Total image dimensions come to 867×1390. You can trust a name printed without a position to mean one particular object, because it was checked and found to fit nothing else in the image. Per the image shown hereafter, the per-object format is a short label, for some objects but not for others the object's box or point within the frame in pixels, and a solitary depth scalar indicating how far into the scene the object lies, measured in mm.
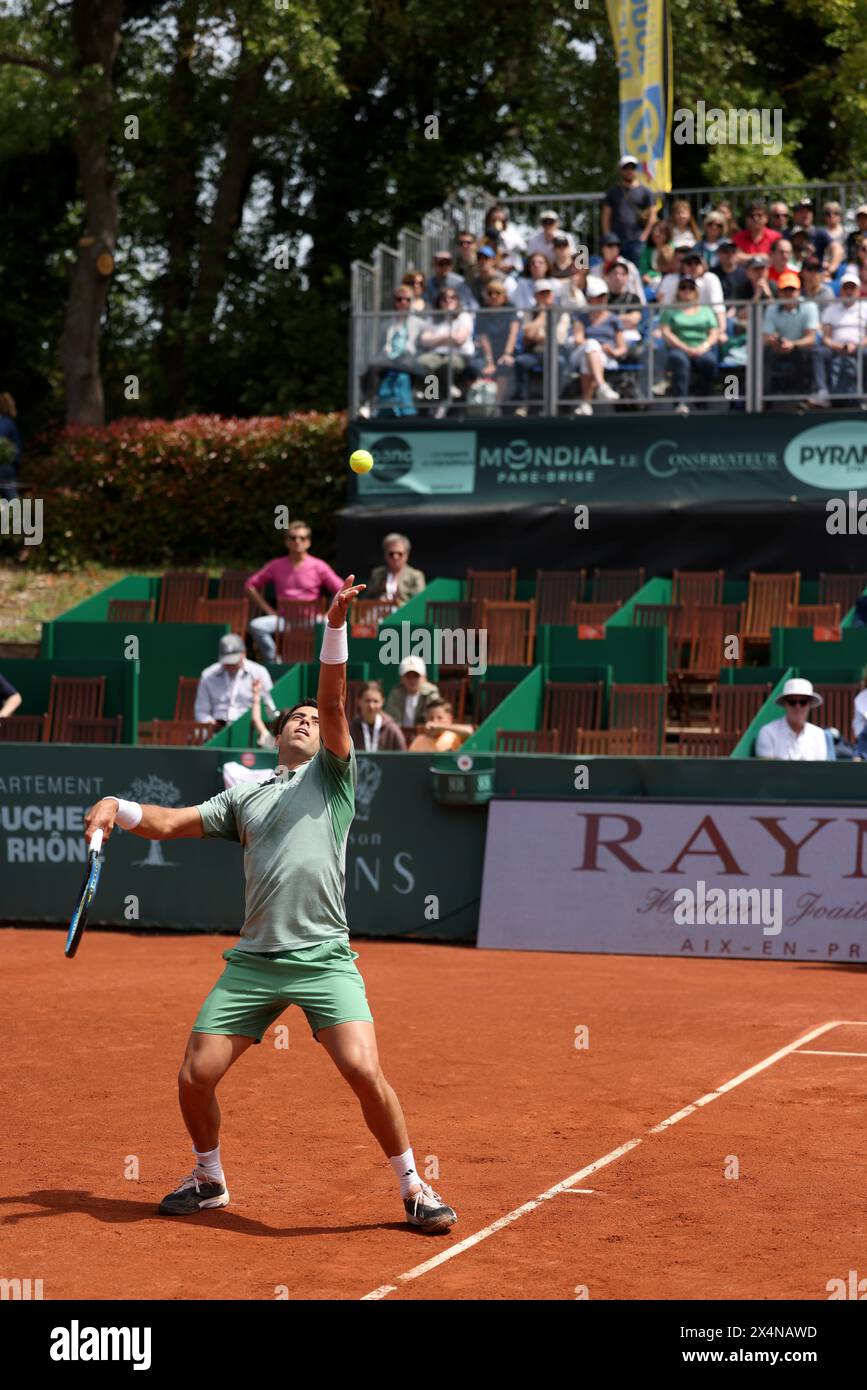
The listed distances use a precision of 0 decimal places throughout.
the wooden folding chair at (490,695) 17297
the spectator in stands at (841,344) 19109
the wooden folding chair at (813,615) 18594
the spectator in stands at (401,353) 20797
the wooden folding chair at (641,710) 16703
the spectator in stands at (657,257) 21203
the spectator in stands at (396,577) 19438
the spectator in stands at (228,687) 16933
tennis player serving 6672
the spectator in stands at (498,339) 20406
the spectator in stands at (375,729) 15391
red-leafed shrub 24781
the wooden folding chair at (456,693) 17734
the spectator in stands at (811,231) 21266
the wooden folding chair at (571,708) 16906
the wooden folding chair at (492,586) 20297
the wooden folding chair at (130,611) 20766
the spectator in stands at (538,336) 20203
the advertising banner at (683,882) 13305
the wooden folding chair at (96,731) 17422
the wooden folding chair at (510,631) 19109
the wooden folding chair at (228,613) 19875
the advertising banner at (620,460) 20047
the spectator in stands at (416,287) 21141
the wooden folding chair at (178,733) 17203
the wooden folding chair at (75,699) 17844
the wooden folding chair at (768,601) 19109
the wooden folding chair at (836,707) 16016
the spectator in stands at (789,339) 19453
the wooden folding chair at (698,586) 19688
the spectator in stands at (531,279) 20844
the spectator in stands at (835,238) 21000
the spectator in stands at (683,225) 21641
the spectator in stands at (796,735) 14500
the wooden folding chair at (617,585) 20125
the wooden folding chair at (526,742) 16234
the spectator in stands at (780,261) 20047
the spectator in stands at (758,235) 21625
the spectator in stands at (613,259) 20344
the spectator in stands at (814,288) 19203
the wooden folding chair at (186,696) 18469
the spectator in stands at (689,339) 19766
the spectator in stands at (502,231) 22656
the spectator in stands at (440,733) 15633
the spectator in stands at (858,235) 20562
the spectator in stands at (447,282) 21359
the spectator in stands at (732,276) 20109
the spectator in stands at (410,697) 16438
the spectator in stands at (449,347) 20453
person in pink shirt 19453
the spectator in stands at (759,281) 19828
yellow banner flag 22891
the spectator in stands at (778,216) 21500
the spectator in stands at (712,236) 21297
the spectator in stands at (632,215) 22125
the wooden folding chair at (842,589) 19000
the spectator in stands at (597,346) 20031
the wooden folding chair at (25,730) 17625
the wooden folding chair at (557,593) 19812
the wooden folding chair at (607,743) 16219
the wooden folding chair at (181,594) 20828
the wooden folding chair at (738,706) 16562
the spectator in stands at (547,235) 21859
